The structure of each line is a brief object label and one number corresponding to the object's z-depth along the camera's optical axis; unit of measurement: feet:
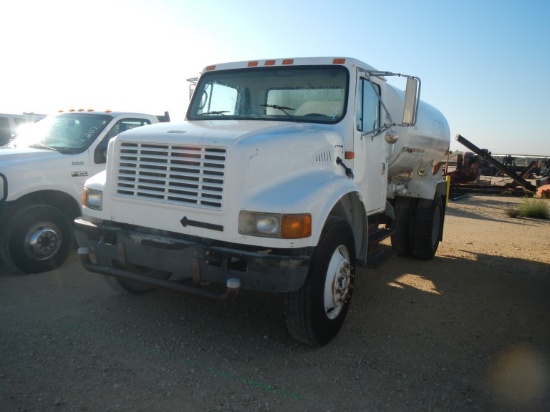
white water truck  10.67
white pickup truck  17.15
